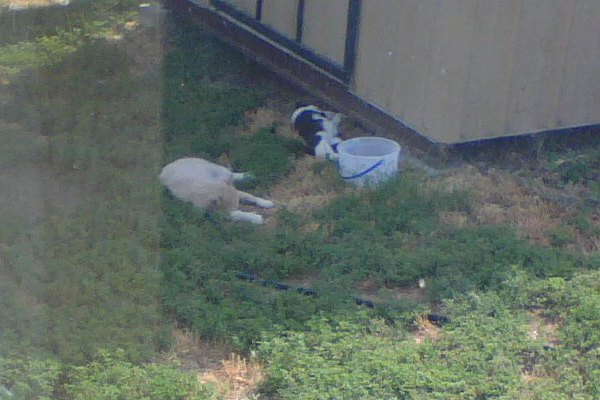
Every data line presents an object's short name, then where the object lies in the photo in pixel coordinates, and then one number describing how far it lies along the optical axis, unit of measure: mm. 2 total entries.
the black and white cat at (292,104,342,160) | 14750
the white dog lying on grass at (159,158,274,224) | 12633
